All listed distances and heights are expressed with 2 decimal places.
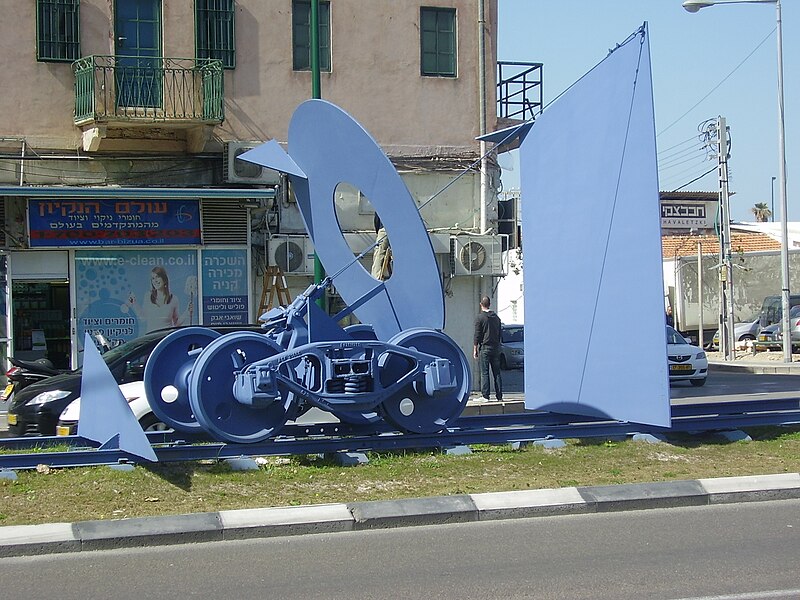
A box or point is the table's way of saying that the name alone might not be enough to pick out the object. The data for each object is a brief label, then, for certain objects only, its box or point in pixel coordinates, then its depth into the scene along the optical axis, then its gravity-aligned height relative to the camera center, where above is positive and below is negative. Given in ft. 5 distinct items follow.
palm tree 274.57 +23.35
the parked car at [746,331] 120.78 -3.27
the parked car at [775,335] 104.58 -3.31
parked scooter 49.98 -2.76
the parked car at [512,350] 96.99 -3.99
